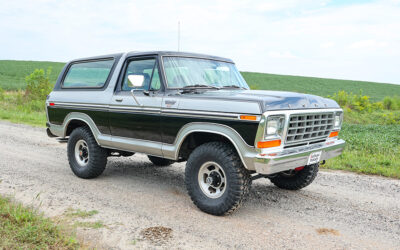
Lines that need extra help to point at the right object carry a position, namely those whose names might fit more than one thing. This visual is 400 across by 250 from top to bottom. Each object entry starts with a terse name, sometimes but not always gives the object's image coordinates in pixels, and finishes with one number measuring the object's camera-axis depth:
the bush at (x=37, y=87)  18.88
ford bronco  4.02
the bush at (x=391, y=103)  23.61
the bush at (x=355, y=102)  21.27
